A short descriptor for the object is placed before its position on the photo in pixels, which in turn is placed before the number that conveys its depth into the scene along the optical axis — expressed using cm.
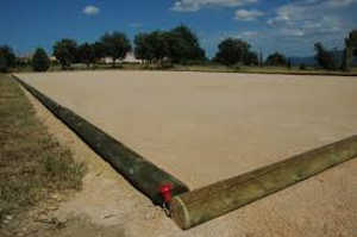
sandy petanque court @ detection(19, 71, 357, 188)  468
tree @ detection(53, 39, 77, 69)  6981
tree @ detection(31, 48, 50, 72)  5725
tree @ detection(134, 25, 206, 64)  6475
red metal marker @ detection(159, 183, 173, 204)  313
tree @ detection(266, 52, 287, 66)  6272
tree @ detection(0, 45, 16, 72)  5266
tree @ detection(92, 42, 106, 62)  7169
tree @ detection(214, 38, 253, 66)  6381
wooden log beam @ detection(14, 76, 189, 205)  336
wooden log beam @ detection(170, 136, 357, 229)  290
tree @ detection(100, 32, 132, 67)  7144
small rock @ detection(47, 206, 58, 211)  322
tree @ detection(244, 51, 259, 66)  6505
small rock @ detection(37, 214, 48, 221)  304
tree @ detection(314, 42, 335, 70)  3866
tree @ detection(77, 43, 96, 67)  7144
